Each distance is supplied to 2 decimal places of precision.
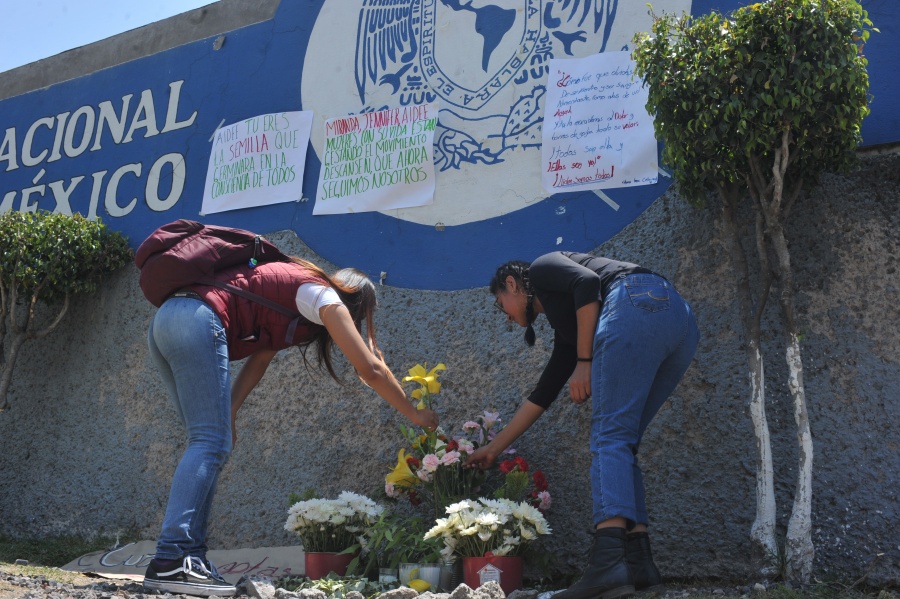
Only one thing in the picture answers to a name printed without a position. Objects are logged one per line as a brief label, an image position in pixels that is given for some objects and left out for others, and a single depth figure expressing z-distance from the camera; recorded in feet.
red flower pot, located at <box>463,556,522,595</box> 11.59
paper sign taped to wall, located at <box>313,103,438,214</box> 17.26
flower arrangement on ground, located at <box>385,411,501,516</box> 13.33
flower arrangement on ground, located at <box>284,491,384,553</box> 13.00
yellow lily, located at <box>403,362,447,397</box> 14.10
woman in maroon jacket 11.13
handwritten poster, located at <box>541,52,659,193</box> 15.01
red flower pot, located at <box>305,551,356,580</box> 12.97
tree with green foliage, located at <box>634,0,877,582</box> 11.44
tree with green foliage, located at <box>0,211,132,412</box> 19.10
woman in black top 10.32
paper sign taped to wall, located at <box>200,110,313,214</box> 18.67
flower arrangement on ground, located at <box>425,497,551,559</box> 11.68
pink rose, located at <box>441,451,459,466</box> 13.12
